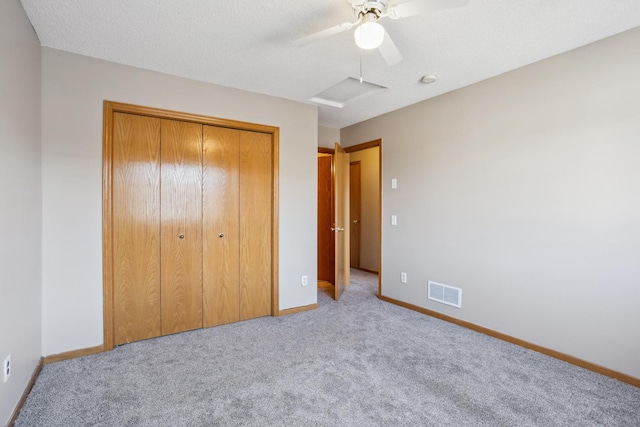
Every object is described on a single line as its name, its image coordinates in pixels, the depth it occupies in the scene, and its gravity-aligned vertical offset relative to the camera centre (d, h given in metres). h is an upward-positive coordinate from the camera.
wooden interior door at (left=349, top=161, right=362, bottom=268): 6.14 +0.01
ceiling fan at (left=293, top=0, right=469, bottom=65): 1.49 +1.01
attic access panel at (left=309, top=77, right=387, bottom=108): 3.22 +1.35
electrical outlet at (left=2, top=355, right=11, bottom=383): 1.59 -0.81
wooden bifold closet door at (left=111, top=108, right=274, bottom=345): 2.69 -0.11
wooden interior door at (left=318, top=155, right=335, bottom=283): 4.77 -0.10
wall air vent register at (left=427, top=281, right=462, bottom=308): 3.21 -0.88
